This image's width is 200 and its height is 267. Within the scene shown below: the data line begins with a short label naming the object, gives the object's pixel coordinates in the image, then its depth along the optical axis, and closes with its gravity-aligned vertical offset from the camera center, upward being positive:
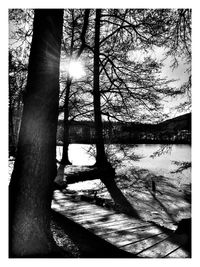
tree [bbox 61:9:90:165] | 10.31 +3.12
